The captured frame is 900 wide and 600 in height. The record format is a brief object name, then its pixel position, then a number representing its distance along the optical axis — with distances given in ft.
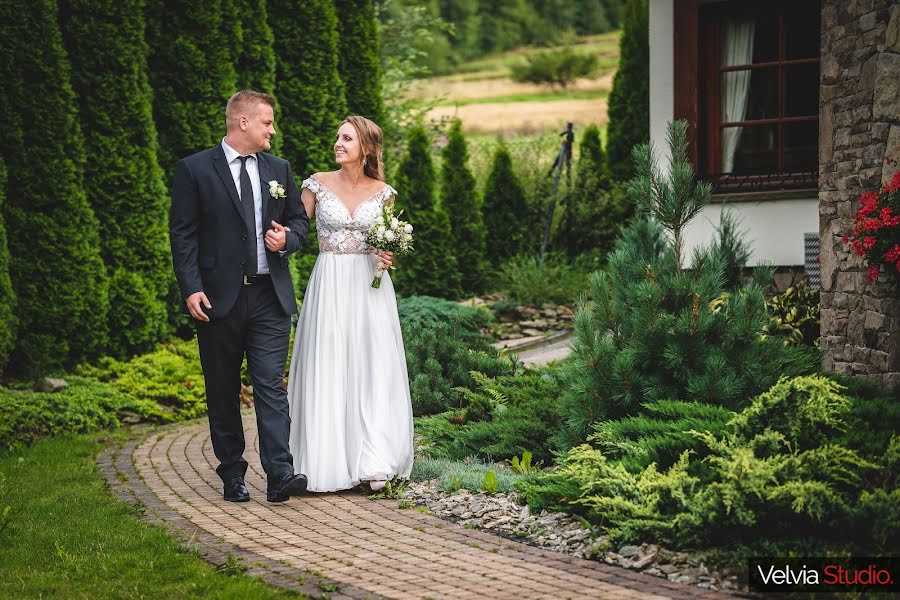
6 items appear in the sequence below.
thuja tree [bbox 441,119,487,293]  50.16
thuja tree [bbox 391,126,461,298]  47.67
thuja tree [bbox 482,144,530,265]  52.60
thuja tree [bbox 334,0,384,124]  44.11
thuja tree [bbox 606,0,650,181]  52.95
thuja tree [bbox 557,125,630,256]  51.72
